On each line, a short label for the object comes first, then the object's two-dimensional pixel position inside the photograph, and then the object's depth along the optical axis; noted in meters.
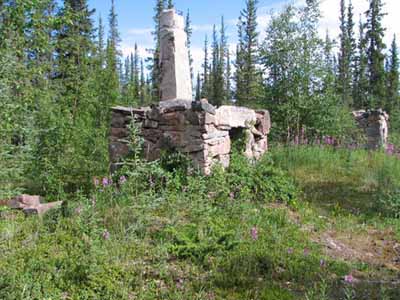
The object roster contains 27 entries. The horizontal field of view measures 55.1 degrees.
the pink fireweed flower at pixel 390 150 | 9.07
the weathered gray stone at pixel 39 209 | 4.85
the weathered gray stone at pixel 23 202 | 5.24
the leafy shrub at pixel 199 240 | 3.68
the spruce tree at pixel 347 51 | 31.98
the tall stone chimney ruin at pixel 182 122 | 5.65
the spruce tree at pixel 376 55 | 29.42
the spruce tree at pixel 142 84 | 34.08
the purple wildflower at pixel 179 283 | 3.13
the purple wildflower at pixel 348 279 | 3.16
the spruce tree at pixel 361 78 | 30.75
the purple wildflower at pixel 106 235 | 3.69
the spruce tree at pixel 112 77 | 9.20
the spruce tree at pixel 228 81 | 34.34
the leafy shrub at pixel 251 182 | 5.39
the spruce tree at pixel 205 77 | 39.13
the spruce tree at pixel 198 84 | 44.66
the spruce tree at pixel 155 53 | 27.17
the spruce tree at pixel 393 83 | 30.23
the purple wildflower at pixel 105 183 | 4.70
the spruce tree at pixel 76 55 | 10.59
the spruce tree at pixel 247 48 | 29.55
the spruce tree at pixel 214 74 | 34.75
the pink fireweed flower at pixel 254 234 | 4.00
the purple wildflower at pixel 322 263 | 3.75
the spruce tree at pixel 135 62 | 51.57
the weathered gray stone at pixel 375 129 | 10.98
